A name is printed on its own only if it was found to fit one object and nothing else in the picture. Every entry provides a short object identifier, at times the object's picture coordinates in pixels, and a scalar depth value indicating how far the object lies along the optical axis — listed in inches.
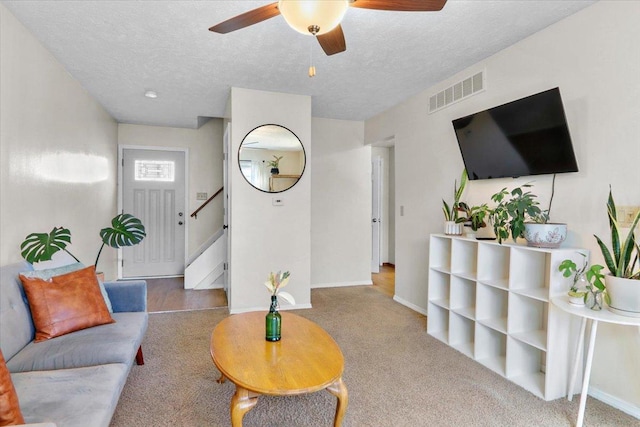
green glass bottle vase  72.7
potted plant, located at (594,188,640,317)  67.1
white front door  209.9
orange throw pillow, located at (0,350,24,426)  40.4
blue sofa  49.6
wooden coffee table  56.3
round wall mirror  142.8
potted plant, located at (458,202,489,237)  107.0
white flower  71.7
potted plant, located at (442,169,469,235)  117.0
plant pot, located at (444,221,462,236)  116.9
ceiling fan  55.2
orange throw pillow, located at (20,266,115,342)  73.3
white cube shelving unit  81.0
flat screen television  86.8
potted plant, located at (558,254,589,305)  74.0
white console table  65.7
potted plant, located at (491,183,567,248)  84.1
